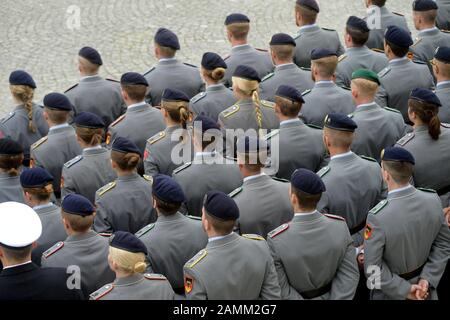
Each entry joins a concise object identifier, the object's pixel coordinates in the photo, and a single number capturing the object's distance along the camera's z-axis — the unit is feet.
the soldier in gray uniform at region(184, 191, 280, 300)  39.40
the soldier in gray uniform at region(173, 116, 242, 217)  48.73
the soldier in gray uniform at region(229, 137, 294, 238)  44.83
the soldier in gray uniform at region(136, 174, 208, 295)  42.63
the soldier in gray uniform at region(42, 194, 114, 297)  42.11
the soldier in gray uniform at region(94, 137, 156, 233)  46.80
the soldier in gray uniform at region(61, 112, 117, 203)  50.80
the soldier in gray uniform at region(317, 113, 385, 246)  46.21
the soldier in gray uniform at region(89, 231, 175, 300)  38.37
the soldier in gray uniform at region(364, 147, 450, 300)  42.39
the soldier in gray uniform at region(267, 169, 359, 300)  41.27
